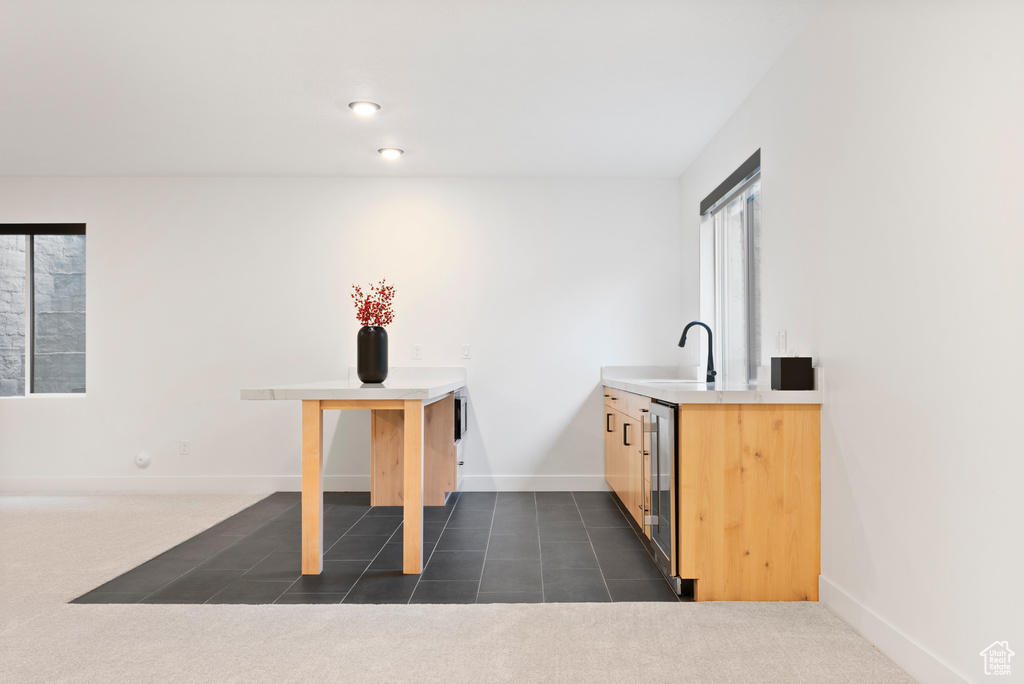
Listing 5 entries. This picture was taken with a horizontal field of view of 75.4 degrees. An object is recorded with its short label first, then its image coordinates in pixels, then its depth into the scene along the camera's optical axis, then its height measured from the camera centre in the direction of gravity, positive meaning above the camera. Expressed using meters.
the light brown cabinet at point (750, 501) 2.54 -0.60
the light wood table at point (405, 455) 2.82 -0.48
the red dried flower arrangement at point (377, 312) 3.54 +0.18
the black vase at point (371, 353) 3.41 -0.04
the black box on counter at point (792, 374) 2.56 -0.11
